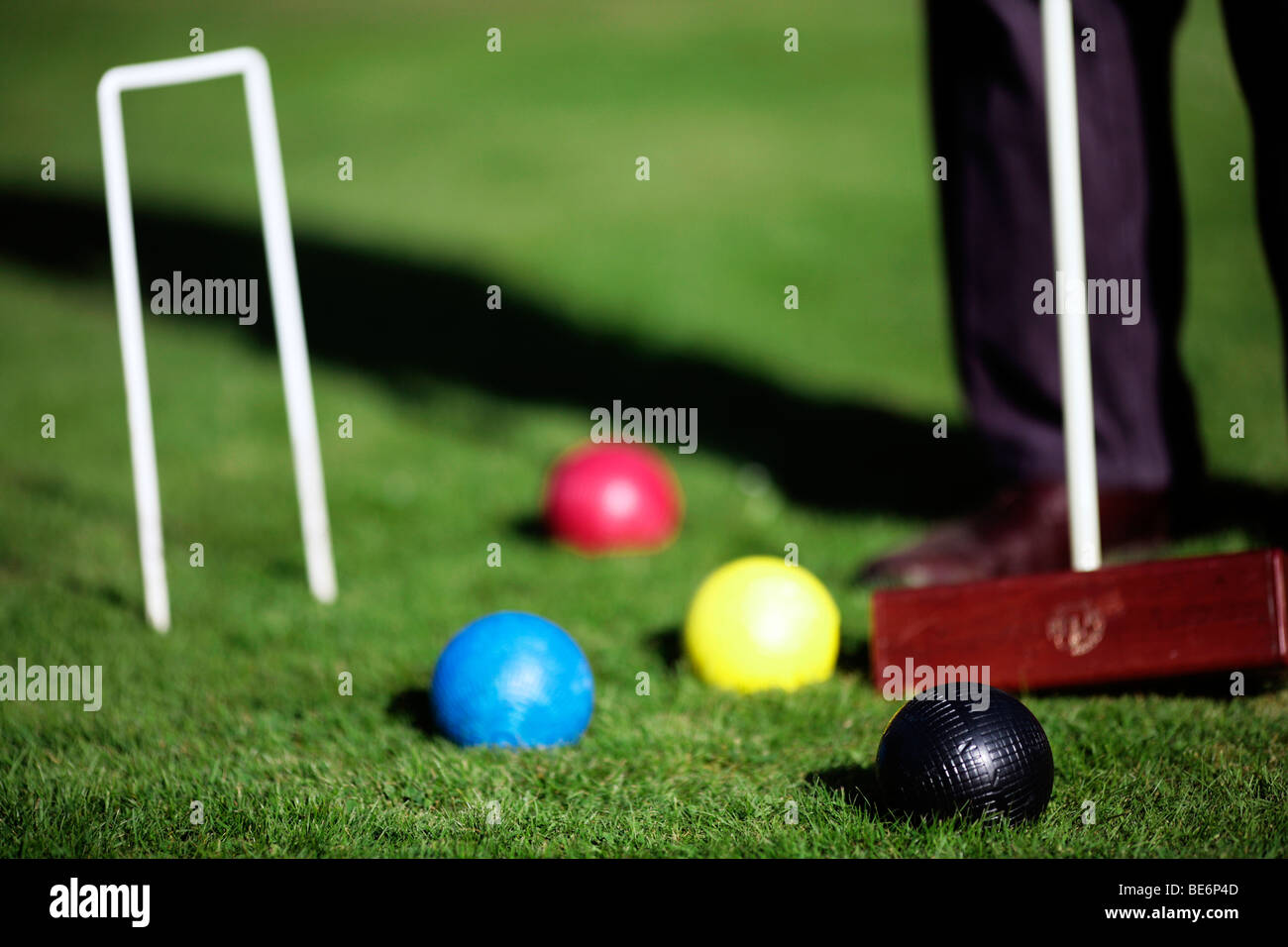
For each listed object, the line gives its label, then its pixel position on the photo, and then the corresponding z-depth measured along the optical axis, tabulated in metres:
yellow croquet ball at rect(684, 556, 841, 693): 3.38
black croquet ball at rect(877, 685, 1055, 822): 2.56
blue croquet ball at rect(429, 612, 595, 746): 3.03
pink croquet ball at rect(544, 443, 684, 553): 4.54
